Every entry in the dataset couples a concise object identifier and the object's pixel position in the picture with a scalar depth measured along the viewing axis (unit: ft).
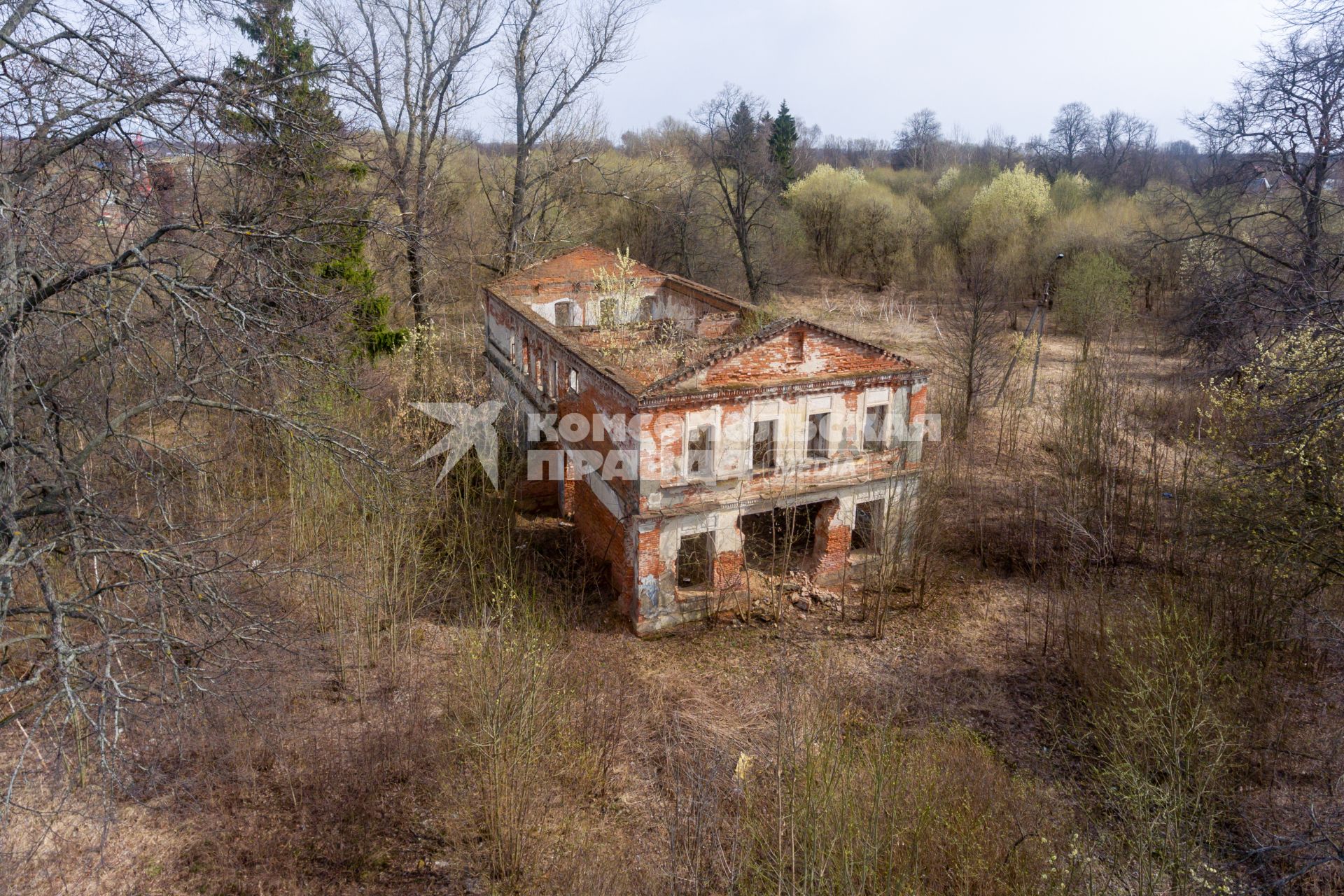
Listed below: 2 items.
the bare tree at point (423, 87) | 90.89
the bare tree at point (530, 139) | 97.19
